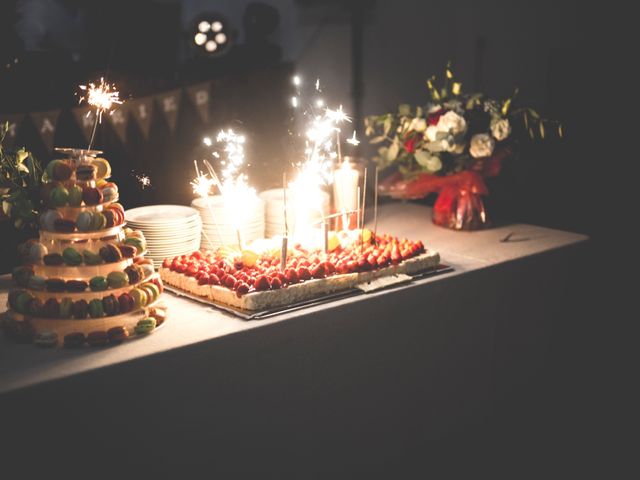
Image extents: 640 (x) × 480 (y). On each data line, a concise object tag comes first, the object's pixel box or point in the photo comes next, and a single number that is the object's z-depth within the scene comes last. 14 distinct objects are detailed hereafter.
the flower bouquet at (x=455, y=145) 2.46
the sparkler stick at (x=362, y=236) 2.13
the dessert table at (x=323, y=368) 1.39
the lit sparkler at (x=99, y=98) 1.67
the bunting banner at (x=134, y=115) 2.56
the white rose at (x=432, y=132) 2.48
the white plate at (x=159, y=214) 1.99
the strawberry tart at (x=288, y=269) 1.74
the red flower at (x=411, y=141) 2.59
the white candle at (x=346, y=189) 2.38
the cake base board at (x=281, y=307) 1.68
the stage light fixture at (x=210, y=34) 3.65
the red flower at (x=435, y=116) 2.49
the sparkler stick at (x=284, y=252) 1.82
